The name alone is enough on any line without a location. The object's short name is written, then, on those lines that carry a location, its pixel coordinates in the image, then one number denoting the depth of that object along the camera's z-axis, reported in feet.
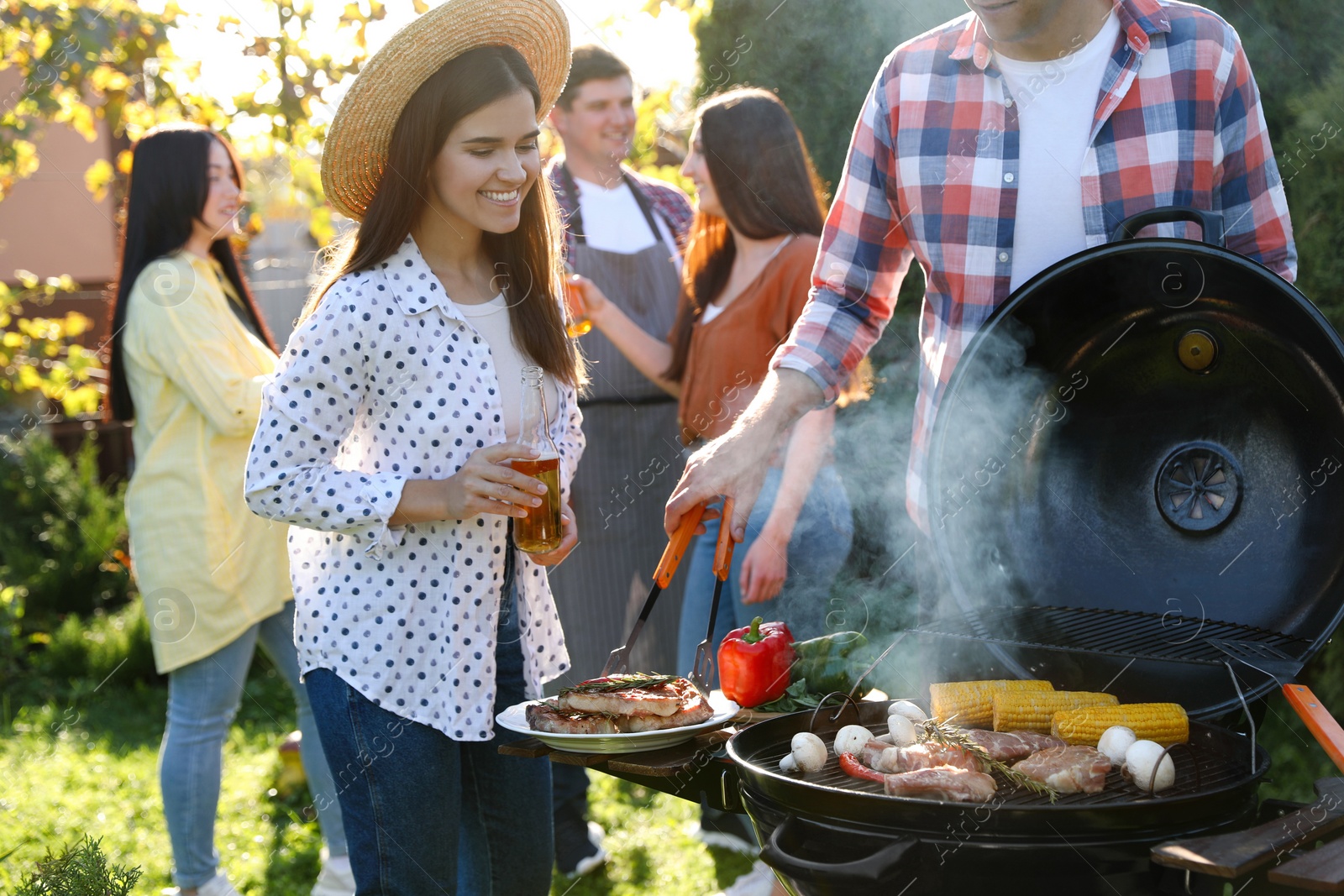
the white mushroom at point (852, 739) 6.21
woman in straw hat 7.30
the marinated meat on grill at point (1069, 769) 5.55
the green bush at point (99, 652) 22.43
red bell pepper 7.80
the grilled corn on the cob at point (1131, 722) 5.96
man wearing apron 14.20
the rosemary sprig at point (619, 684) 6.94
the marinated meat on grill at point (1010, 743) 6.02
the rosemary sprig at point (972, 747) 5.58
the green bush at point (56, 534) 24.75
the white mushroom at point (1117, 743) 5.77
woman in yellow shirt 12.21
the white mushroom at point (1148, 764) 5.42
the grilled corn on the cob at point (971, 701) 6.49
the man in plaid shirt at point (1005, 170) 7.00
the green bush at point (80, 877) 8.31
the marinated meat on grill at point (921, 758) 5.75
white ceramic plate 6.57
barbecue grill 5.11
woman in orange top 12.25
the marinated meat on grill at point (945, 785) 5.31
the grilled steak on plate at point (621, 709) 6.65
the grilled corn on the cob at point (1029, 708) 6.39
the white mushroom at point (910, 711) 6.61
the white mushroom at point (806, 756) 6.04
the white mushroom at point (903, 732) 6.24
